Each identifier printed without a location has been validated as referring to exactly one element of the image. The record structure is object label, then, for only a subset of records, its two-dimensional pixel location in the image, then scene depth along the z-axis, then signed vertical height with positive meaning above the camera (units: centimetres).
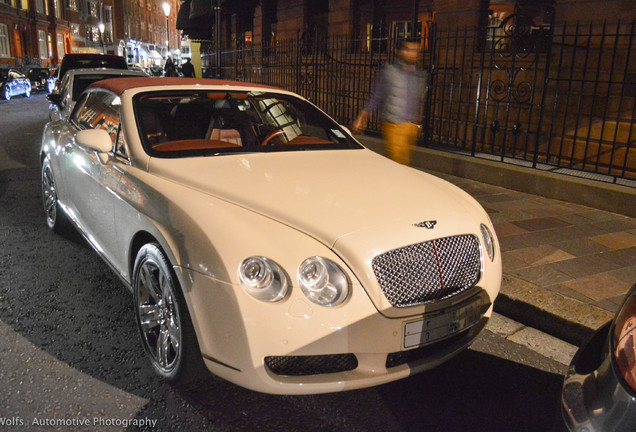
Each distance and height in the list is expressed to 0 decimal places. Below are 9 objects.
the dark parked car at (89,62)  1144 +8
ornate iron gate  736 -15
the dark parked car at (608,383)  132 -79
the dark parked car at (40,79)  2897 -82
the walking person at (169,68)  1766 -1
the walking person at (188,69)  1700 -3
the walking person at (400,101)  601 -30
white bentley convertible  216 -80
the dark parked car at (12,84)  2180 -85
